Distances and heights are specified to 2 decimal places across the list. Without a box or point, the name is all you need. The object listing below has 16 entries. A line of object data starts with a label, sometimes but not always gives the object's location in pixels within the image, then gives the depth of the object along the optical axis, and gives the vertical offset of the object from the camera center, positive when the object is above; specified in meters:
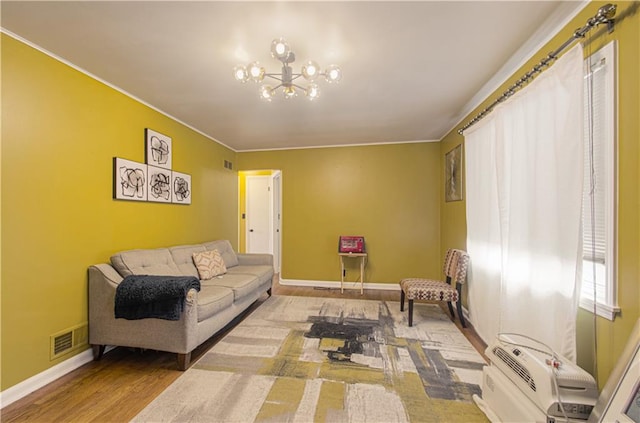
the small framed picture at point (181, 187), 3.08 +0.30
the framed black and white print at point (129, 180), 2.35 +0.31
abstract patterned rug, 1.56 -1.27
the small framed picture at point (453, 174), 3.21 +0.50
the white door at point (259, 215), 5.51 -0.10
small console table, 3.99 -0.87
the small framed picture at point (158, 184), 2.73 +0.30
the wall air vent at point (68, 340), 1.87 -1.02
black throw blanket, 1.91 -0.67
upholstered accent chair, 2.71 -0.88
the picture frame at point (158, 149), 2.72 +0.71
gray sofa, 1.97 -0.88
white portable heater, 1.16 -0.88
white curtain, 1.39 +0.01
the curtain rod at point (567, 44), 1.24 +0.95
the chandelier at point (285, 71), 1.58 +0.98
